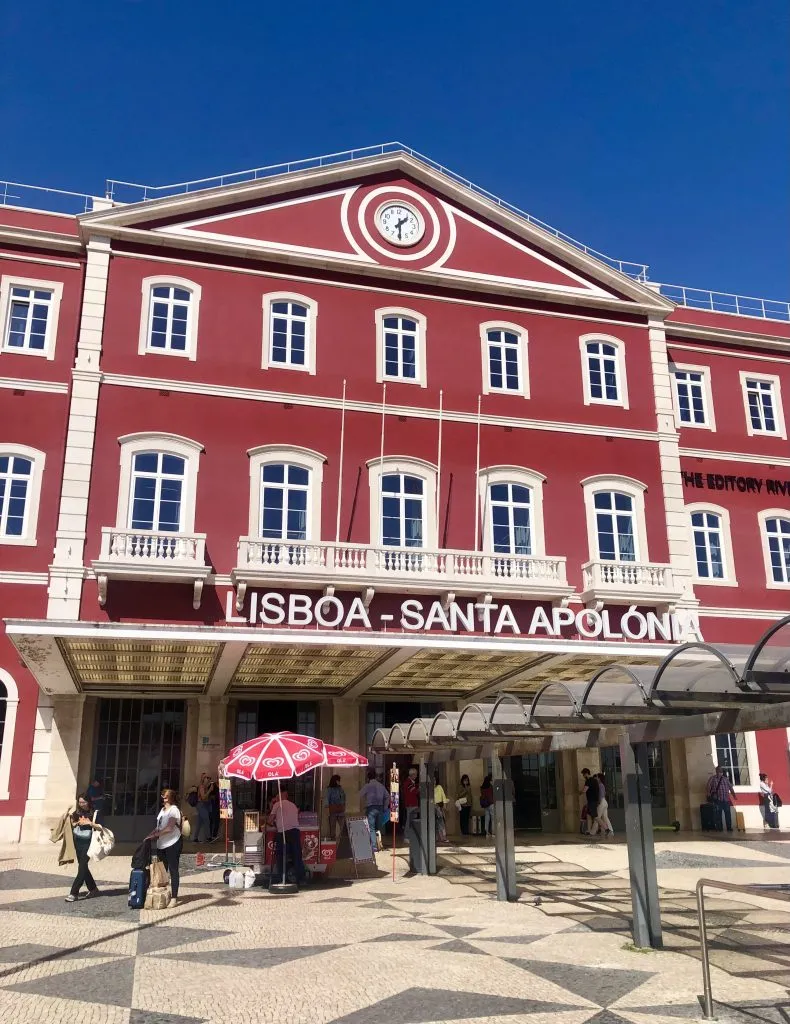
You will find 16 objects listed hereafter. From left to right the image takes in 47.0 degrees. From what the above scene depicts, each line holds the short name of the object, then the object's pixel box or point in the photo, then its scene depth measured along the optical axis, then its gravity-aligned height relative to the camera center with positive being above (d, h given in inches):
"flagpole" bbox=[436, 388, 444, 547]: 882.1 +269.6
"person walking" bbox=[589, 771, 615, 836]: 895.7 -44.4
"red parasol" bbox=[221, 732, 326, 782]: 558.3 +9.0
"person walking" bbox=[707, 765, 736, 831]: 924.0 -24.3
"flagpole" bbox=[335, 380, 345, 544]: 836.7 +270.1
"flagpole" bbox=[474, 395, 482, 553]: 885.2 +255.8
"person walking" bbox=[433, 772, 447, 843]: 828.0 -33.9
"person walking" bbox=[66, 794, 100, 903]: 528.1 -40.6
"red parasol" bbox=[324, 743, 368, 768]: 606.1 +9.4
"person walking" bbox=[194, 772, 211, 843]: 797.2 -32.1
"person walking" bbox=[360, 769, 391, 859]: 795.4 -24.2
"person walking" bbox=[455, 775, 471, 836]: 928.9 -34.7
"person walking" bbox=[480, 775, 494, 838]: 892.0 -30.5
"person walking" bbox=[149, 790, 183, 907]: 534.6 -37.3
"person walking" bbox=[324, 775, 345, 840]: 764.6 -25.9
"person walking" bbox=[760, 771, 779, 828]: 936.9 -36.2
